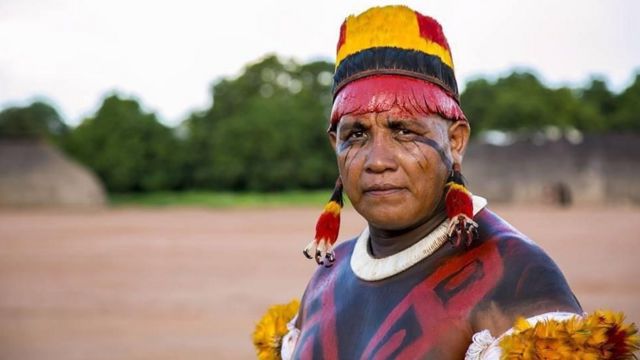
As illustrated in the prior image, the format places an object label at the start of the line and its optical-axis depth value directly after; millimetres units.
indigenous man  1825
